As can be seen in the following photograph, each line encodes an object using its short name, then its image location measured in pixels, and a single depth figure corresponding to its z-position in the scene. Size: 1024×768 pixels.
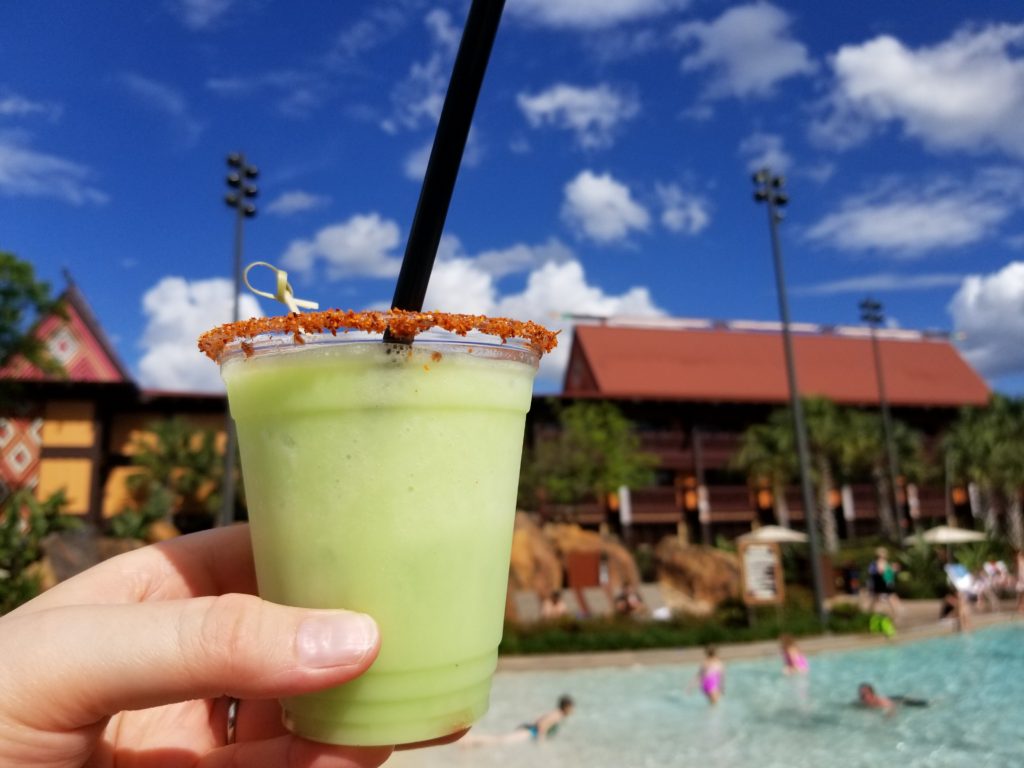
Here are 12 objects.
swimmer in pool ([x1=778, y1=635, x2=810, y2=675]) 13.31
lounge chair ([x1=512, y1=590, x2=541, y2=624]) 18.97
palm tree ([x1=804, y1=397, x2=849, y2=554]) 28.14
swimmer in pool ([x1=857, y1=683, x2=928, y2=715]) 11.58
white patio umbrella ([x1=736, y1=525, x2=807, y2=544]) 25.14
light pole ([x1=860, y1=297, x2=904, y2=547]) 28.09
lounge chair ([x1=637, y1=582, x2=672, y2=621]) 18.77
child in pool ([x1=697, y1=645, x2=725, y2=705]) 12.34
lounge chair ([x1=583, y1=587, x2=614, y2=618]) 20.03
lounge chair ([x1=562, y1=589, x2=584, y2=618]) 19.88
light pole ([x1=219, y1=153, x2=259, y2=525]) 17.06
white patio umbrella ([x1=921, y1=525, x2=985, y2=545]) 25.55
